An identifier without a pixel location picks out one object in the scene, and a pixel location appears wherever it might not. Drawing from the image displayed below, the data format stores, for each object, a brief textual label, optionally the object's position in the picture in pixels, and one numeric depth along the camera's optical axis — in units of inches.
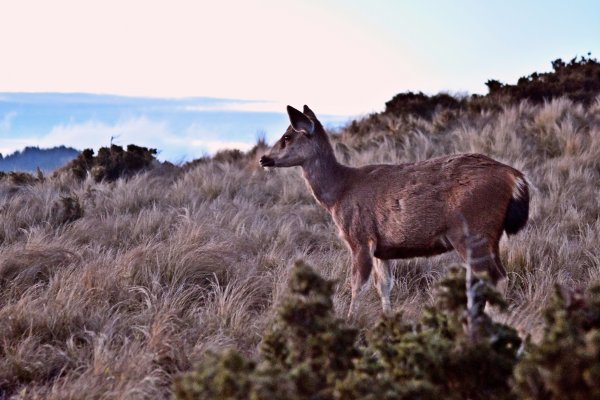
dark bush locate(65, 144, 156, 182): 1266.0
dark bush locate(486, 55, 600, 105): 1496.1
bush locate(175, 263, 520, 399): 209.0
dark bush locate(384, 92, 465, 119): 1545.3
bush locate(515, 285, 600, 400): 195.5
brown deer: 449.7
